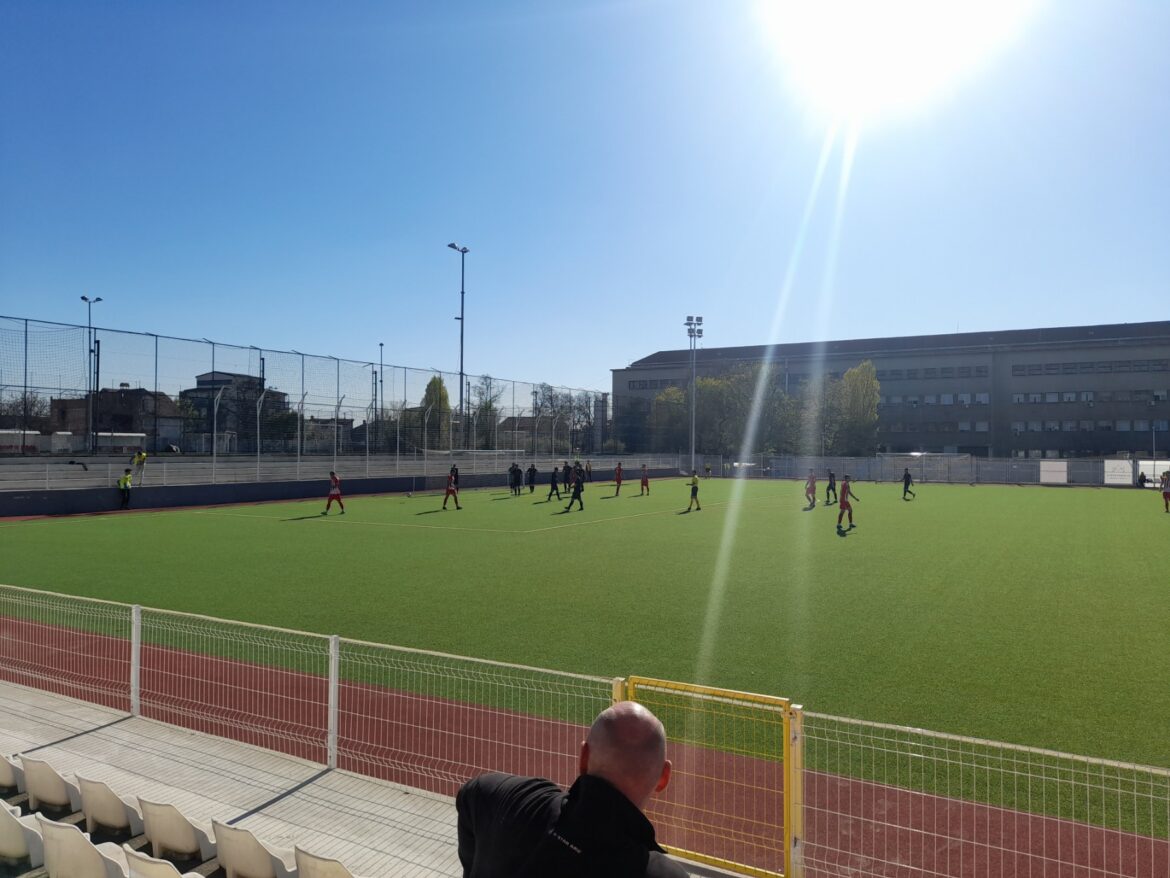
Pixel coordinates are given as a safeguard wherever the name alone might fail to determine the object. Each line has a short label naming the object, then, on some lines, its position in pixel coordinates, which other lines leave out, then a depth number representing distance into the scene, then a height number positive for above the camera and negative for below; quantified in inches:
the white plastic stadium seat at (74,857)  145.5 -74.2
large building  2637.8 +221.0
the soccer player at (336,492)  1059.9 -54.4
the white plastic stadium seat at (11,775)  214.2 -86.4
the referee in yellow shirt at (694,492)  1203.9 -59.3
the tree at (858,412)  2755.9 +137.7
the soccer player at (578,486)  1186.6 -50.1
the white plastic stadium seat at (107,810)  189.2 -84.5
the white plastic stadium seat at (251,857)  156.9 -79.7
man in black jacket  75.5 -36.1
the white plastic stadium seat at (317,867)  137.8 -71.7
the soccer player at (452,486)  1202.9 -51.6
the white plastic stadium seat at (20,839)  171.0 -82.8
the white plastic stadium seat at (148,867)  136.3 -71.3
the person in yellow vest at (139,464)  1127.6 -18.5
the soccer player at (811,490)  1275.3 -59.8
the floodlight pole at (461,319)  1701.5 +313.1
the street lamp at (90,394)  1093.4 +78.5
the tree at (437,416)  1598.2 +71.4
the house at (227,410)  1211.2 +62.0
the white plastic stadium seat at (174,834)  178.2 -85.0
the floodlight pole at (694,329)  2058.3 +314.5
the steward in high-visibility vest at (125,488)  1068.5 -49.3
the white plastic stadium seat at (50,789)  202.1 -84.8
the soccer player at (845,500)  925.2 -55.2
